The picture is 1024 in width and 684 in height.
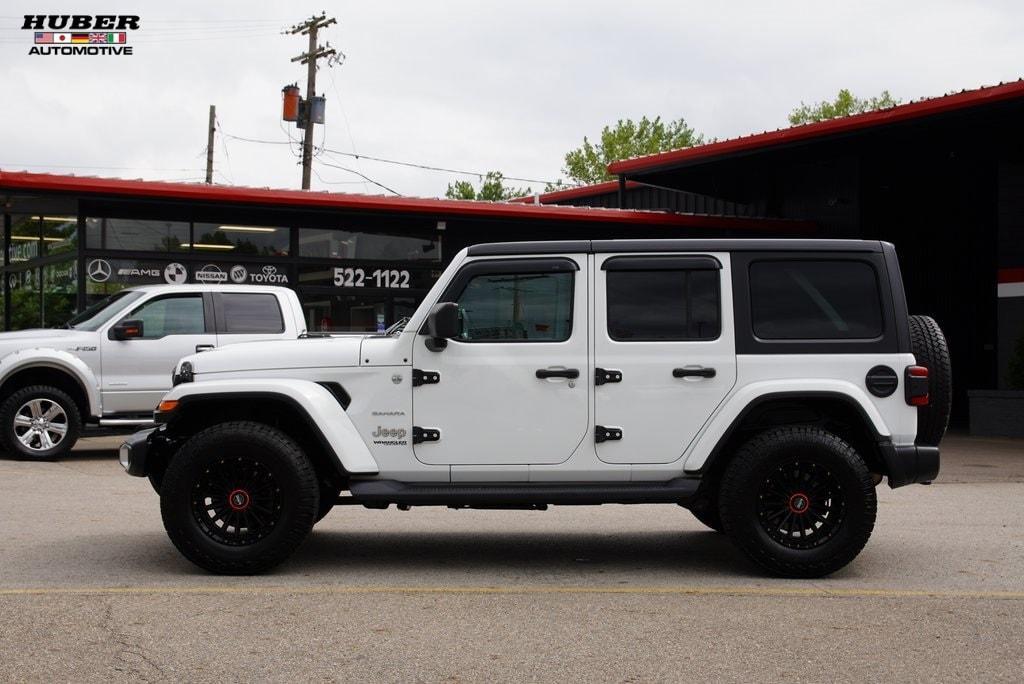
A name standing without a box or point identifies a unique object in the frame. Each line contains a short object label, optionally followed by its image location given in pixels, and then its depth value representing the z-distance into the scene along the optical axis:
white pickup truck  13.60
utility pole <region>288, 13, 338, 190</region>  33.88
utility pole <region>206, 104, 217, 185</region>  44.72
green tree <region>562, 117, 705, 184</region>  70.00
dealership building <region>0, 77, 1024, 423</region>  19.06
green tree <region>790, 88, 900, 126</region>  74.38
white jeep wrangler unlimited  7.16
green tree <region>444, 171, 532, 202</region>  66.44
